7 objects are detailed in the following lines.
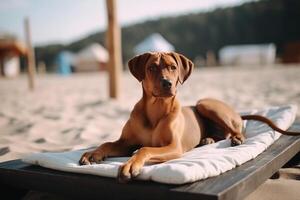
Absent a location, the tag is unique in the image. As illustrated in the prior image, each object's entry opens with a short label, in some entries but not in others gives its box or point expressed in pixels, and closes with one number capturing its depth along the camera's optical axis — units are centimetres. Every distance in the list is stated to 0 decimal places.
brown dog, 273
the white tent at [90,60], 3878
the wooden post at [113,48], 713
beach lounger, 202
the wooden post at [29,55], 1138
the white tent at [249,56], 3575
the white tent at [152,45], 2682
